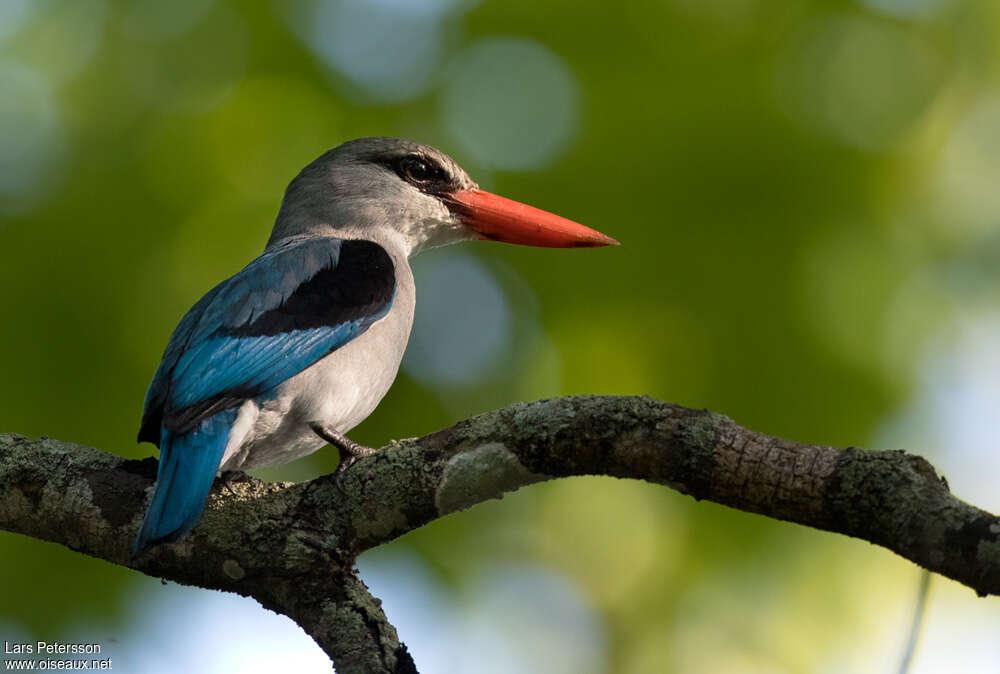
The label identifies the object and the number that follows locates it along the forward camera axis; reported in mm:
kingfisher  6664
